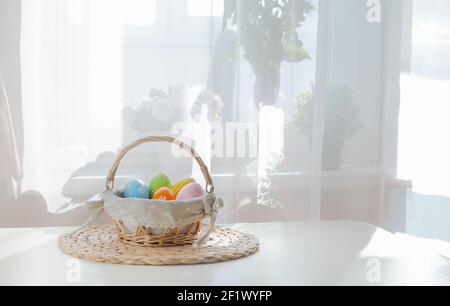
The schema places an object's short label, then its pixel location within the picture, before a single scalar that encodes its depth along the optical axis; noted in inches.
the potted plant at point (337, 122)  76.1
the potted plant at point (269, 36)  72.2
